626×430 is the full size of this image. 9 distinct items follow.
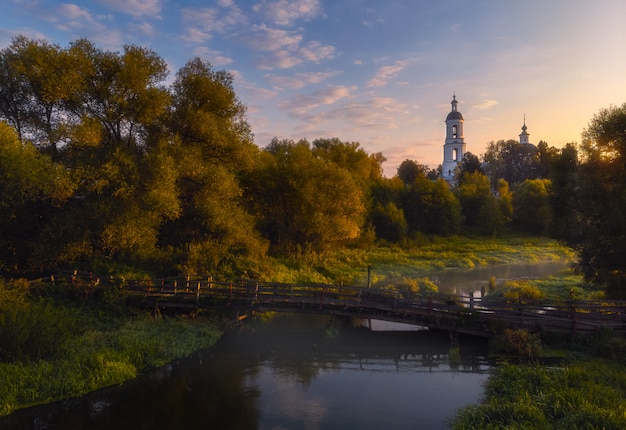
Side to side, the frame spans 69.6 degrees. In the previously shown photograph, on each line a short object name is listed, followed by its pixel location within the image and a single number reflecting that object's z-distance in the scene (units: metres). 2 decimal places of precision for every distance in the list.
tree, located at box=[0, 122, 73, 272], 23.92
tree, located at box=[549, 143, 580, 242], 27.22
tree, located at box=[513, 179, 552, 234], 77.31
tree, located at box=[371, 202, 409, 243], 62.03
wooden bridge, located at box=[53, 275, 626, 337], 20.28
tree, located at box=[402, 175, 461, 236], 70.19
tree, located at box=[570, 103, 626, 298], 23.70
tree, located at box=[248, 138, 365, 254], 40.78
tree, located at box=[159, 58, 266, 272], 29.31
